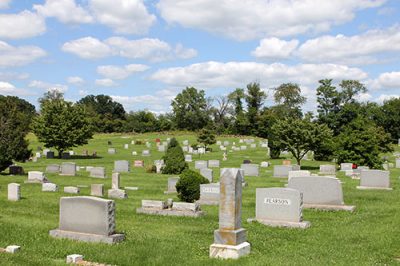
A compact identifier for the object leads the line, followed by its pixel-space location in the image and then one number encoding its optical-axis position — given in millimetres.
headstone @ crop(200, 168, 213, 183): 28094
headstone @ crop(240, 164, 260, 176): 33719
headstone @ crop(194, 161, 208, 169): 40050
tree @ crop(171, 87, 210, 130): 115750
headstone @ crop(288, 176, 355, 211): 18141
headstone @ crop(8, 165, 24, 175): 32031
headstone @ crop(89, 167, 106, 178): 31875
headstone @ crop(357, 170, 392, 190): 24281
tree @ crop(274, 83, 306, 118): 106438
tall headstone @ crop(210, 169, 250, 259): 10758
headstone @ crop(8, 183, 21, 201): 19625
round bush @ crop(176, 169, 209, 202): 20094
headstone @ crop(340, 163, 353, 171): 34959
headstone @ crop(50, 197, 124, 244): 12273
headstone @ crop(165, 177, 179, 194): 23219
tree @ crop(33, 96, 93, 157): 52656
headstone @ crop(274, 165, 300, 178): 32469
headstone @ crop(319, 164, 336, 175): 33156
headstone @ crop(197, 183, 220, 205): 19859
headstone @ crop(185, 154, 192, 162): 48588
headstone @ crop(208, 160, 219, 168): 42625
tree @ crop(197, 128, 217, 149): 64875
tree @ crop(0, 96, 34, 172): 31525
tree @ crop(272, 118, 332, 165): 39125
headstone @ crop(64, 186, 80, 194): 22406
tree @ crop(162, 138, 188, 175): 34406
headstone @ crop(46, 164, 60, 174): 34469
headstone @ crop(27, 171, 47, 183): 26719
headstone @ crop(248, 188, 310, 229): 14875
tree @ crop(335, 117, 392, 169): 36250
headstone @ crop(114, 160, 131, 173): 37594
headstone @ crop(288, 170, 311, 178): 23992
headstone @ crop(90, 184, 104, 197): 22156
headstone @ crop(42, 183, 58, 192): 22984
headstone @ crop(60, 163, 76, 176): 32438
